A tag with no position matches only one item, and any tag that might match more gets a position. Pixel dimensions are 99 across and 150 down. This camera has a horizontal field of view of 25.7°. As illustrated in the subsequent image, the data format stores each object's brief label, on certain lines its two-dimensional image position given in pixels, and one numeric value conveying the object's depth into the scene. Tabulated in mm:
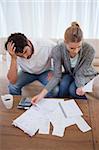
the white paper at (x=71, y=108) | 1439
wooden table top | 1180
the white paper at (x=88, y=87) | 1760
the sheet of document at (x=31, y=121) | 1311
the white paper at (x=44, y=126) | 1297
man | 1704
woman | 1658
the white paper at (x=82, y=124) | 1305
